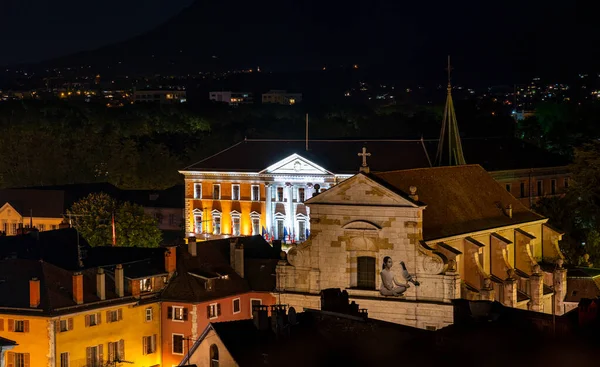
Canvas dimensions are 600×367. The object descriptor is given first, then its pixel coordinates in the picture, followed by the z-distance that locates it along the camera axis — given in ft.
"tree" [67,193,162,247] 387.55
